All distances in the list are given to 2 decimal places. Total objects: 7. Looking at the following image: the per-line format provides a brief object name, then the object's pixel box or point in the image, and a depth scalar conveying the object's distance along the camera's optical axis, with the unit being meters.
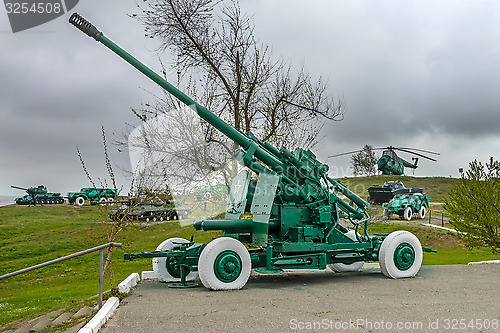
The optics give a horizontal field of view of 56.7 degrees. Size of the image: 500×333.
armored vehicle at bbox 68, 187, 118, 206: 44.39
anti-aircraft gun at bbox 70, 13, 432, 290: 8.49
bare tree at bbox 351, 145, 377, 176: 53.91
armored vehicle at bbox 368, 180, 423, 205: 27.34
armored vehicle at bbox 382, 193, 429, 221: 26.83
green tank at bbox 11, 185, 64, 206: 42.78
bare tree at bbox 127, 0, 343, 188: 12.45
